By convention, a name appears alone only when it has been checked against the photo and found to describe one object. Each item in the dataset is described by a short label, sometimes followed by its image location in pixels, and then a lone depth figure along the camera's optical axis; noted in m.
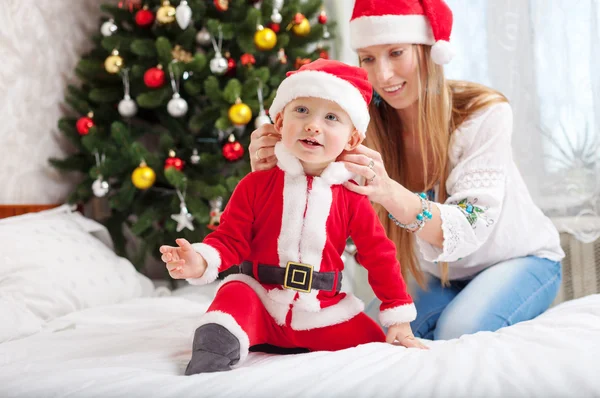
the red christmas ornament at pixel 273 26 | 2.27
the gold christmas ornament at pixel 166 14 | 2.17
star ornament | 2.05
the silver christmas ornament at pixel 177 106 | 2.15
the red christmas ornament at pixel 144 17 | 2.24
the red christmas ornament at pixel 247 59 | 2.19
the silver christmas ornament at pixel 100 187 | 2.13
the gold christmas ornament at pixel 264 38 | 2.16
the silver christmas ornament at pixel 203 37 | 2.23
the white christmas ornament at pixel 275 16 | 2.23
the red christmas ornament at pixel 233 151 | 2.14
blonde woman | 1.39
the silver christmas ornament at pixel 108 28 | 2.25
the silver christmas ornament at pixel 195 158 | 2.21
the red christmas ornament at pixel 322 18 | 2.42
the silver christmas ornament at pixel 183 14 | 2.11
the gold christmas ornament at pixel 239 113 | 2.09
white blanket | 0.85
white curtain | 2.07
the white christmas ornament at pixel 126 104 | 2.22
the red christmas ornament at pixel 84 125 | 2.18
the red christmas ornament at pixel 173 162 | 2.14
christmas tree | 2.13
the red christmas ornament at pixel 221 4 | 2.20
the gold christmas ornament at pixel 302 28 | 2.32
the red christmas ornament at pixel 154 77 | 2.16
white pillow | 1.48
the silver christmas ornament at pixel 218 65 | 2.13
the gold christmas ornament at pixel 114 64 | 2.21
